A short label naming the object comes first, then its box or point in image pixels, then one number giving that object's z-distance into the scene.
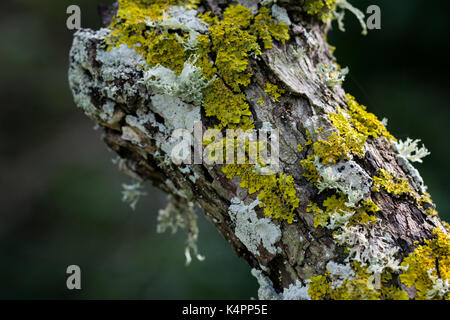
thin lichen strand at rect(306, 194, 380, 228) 0.51
